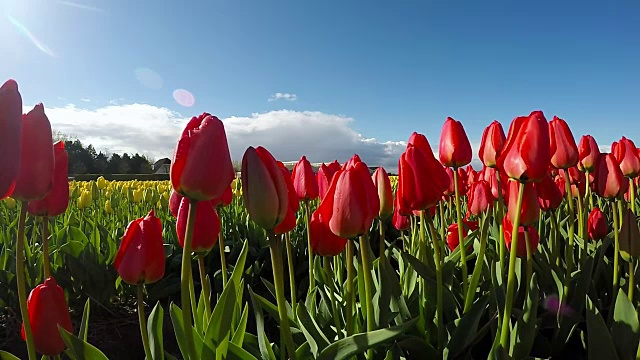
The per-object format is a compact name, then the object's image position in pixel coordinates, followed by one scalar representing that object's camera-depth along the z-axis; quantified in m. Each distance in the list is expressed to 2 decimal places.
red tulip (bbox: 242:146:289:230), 0.26
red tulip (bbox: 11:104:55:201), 0.25
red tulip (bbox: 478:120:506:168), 0.45
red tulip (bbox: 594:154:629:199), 0.50
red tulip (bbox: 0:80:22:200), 0.21
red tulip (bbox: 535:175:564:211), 0.48
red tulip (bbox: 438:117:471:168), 0.46
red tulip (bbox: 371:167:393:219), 0.40
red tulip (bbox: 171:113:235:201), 0.25
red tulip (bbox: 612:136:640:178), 0.60
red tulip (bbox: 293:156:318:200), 0.47
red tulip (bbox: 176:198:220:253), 0.33
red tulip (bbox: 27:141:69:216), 0.32
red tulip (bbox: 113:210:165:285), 0.31
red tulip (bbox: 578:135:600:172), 0.60
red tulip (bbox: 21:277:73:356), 0.30
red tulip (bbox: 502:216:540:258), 0.45
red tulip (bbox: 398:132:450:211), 0.38
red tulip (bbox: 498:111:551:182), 0.34
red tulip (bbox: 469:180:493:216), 0.63
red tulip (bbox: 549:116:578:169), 0.45
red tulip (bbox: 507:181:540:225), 0.41
